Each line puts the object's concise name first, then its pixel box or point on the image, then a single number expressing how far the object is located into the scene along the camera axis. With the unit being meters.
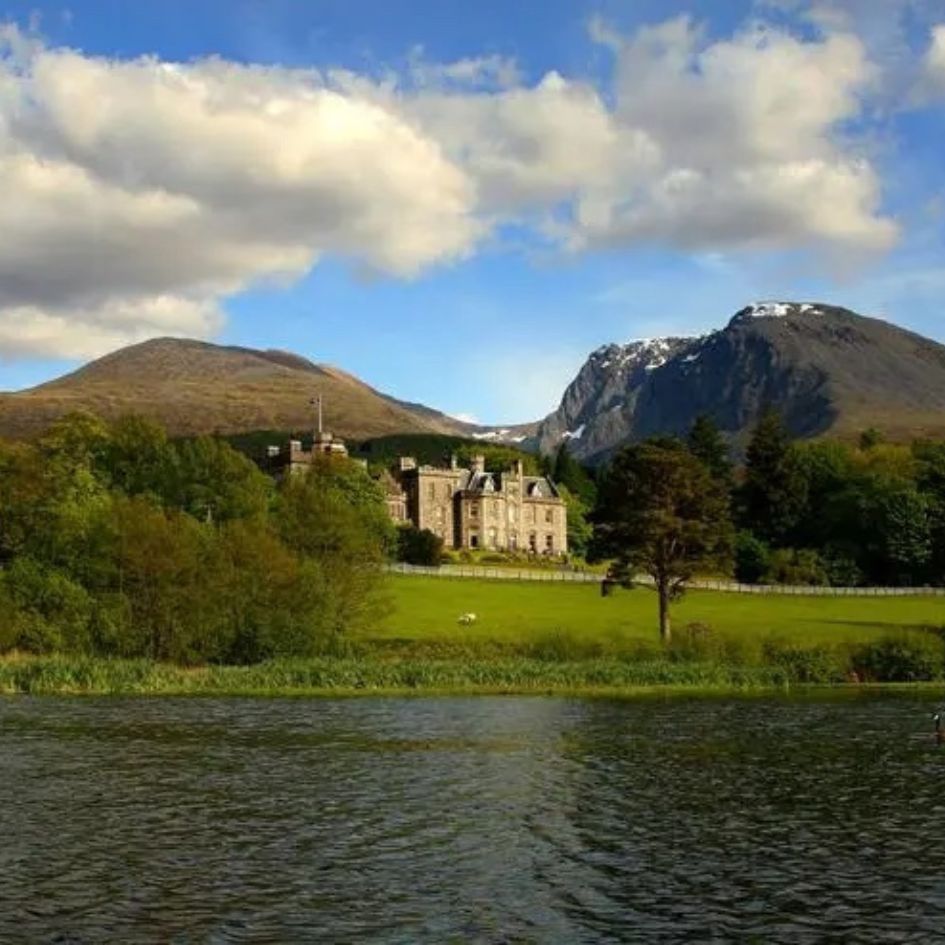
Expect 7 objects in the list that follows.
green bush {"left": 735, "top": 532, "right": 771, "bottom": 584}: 142.38
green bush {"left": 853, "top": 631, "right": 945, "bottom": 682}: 76.38
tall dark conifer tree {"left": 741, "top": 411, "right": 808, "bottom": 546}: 162.38
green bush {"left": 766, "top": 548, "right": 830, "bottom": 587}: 137.62
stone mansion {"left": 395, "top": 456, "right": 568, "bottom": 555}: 189.00
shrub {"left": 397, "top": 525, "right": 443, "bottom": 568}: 144.88
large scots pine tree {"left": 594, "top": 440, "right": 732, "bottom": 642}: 86.31
